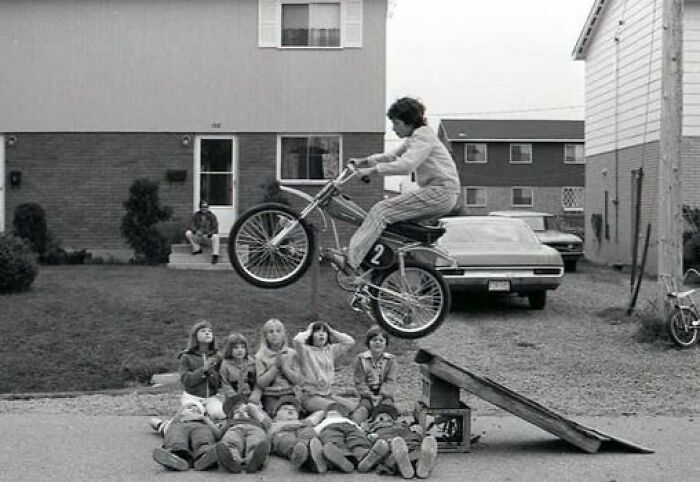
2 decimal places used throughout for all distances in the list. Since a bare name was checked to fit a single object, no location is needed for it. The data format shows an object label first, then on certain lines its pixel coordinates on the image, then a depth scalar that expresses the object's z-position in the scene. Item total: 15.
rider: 7.88
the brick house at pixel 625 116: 26.03
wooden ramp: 9.23
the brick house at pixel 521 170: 62.44
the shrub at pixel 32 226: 22.69
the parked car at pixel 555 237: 25.89
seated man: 20.62
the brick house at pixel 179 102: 23.42
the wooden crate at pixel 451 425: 9.65
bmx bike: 8.01
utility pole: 15.23
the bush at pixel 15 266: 16.06
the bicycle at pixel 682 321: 14.66
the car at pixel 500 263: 16.25
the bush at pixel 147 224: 22.50
